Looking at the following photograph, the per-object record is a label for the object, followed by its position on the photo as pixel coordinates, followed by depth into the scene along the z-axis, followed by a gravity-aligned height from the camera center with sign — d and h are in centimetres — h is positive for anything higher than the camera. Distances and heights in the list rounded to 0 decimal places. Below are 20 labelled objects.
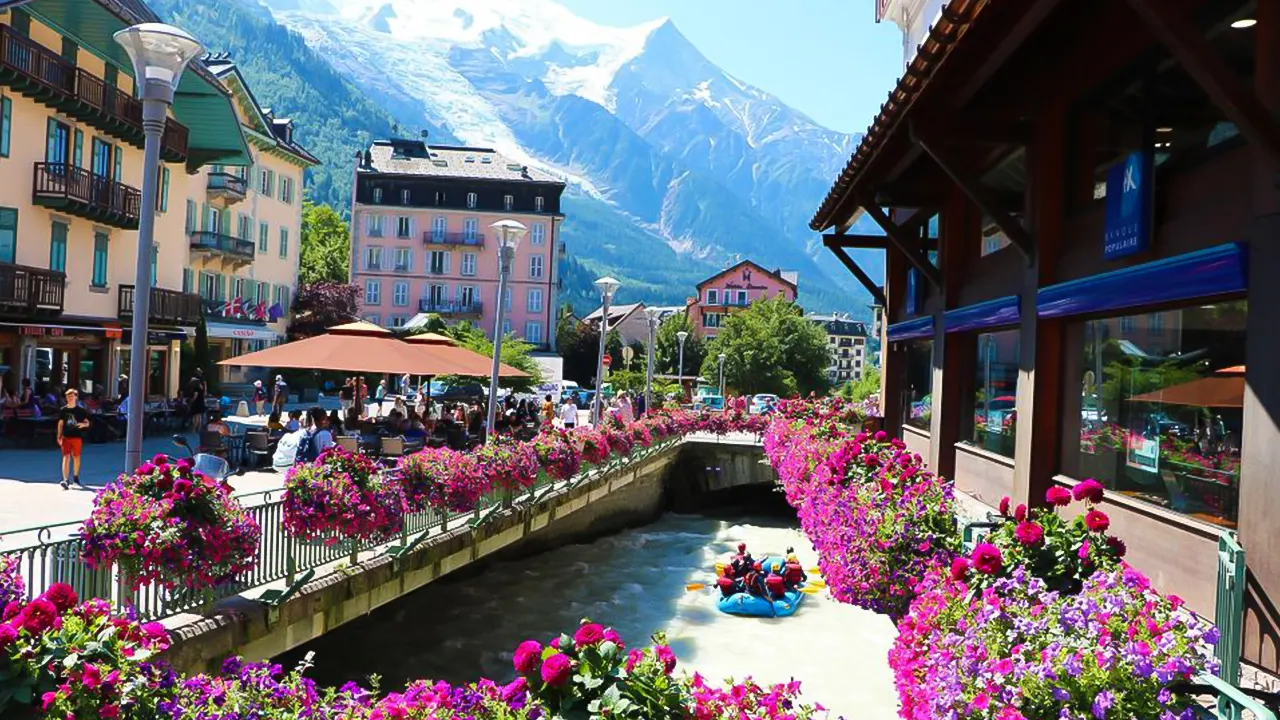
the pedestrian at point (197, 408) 2528 -157
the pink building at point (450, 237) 8150 +961
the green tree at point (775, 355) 6400 +113
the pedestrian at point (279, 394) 2886 -149
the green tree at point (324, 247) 8181 +889
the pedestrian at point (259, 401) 3578 -186
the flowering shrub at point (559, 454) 1928 -177
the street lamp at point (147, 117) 857 +199
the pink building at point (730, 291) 10500 +823
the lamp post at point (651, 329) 3556 +140
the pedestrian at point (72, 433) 1546 -143
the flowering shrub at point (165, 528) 781 -145
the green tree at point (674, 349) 8600 +165
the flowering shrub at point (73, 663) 488 -159
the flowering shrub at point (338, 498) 1048 -156
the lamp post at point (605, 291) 2416 +177
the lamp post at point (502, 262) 1678 +171
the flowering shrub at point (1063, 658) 441 -122
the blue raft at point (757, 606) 2116 -485
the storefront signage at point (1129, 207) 912 +168
